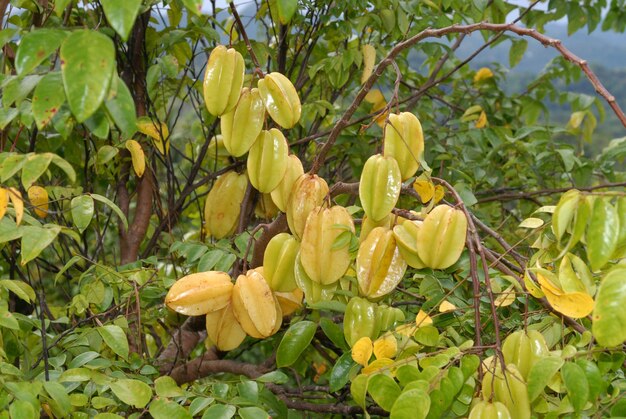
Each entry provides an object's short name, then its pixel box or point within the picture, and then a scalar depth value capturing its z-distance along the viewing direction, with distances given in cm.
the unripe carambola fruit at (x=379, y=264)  114
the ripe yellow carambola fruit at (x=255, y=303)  127
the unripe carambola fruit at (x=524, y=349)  100
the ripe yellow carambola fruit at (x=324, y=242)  116
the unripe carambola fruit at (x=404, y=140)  117
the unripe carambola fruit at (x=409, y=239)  115
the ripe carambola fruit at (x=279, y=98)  126
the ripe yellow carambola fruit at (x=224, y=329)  142
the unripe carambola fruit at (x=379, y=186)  109
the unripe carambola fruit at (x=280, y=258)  126
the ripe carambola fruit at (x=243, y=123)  128
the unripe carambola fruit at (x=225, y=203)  188
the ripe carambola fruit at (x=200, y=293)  127
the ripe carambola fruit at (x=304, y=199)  120
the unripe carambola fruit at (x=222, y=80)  124
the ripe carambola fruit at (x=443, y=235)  107
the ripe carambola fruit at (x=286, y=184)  131
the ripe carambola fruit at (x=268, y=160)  127
